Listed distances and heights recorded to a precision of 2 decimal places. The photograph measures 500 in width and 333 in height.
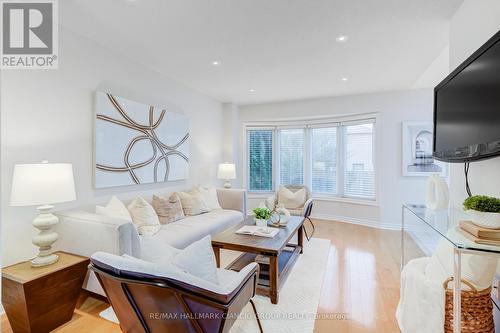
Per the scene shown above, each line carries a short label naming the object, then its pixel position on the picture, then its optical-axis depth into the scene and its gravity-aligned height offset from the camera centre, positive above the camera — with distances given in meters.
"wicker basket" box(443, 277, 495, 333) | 1.42 -0.87
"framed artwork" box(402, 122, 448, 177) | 4.27 +0.25
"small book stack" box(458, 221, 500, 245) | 1.16 -0.35
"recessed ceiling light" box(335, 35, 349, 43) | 2.54 +1.38
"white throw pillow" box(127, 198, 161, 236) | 2.68 -0.60
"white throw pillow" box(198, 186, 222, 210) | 3.86 -0.54
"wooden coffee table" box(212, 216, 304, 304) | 2.14 -0.80
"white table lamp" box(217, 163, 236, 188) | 4.74 -0.14
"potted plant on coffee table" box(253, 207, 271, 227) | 2.88 -0.63
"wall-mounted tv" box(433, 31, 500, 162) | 1.33 +0.39
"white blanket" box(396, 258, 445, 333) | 1.47 -0.89
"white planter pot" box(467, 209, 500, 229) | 1.21 -0.28
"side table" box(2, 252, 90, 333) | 1.68 -0.96
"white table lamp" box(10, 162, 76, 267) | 1.80 -0.22
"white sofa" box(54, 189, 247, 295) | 1.91 -0.62
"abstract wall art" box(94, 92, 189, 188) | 2.77 +0.29
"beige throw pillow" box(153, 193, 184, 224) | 3.11 -0.59
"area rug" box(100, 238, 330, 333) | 1.83 -1.23
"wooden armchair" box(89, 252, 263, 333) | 1.11 -0.67
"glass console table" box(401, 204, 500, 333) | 1.13 -0.40
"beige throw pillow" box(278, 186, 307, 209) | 4.39 -0.62
